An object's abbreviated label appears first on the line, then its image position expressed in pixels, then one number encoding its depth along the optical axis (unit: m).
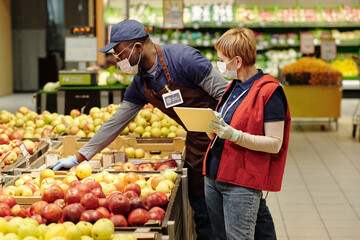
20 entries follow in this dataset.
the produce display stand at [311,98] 10.04
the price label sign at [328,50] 11.02
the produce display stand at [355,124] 9.24
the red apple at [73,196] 2.86
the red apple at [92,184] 3.07
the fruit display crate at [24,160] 3.86
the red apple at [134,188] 3.09
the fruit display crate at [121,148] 4.23
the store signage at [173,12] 10.25
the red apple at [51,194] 2.96
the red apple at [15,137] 5.05
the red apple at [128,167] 3.87
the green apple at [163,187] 3.24
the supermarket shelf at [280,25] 13.95
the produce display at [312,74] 10.05
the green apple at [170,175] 3.50
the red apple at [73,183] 3.12
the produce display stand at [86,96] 8.03
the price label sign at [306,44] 11.71
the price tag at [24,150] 3.97
